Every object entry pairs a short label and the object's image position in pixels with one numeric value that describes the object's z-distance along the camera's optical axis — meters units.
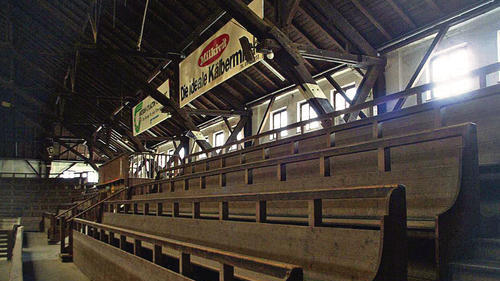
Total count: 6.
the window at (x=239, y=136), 13.21
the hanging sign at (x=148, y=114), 11.76
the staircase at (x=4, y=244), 11.34
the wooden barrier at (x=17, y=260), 5.87
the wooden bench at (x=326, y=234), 2.07
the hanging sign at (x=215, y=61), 7.73
